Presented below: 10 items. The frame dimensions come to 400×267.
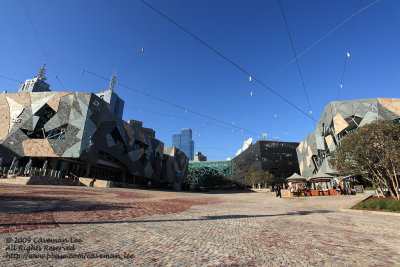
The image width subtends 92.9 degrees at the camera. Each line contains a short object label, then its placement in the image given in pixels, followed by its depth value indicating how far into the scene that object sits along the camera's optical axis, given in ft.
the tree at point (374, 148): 48.20
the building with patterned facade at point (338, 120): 94.84
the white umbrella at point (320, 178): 79.20
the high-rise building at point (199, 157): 552.82
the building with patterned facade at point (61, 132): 110.01
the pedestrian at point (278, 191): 74.64
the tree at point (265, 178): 193.43
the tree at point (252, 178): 193.08
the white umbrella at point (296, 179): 85.46
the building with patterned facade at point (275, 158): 253.03
